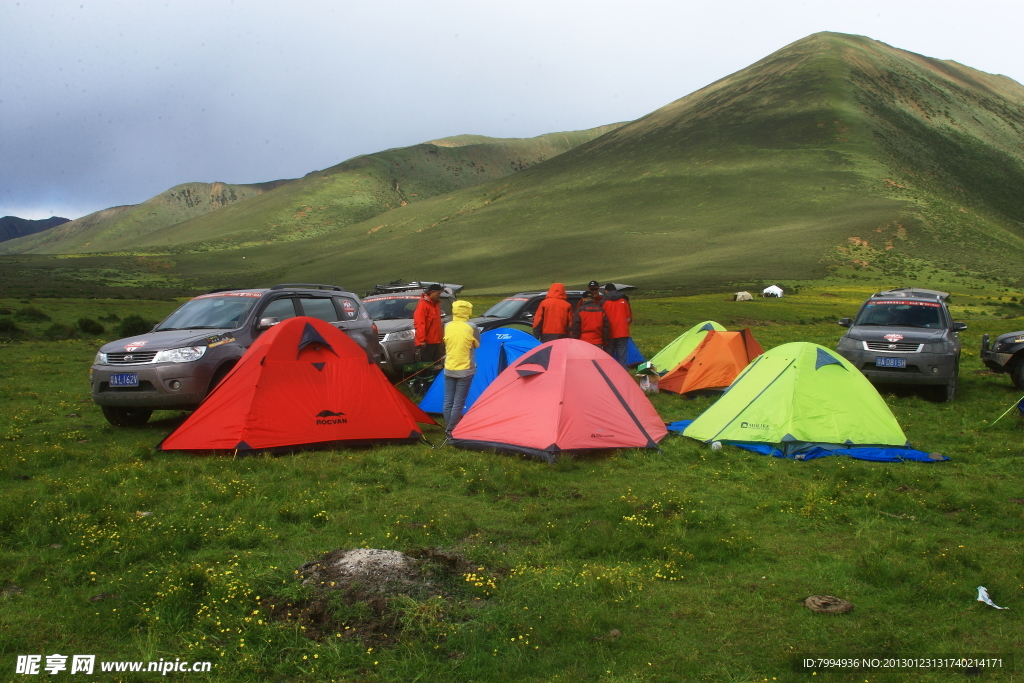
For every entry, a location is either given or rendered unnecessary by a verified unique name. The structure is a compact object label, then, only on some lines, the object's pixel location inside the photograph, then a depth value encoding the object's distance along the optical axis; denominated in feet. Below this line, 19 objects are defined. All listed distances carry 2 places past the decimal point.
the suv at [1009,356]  48.03
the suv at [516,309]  59.67
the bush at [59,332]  95.86
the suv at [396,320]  56.75
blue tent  41.60
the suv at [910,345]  47.09
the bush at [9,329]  91.35
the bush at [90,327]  102.04
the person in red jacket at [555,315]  45.85
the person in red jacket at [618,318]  49.93
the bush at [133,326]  99.76
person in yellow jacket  37.01
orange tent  51.26
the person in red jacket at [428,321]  45.16
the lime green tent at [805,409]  33.78
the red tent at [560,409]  32.86
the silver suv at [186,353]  36.47
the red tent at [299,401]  32.32
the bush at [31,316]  107.24
